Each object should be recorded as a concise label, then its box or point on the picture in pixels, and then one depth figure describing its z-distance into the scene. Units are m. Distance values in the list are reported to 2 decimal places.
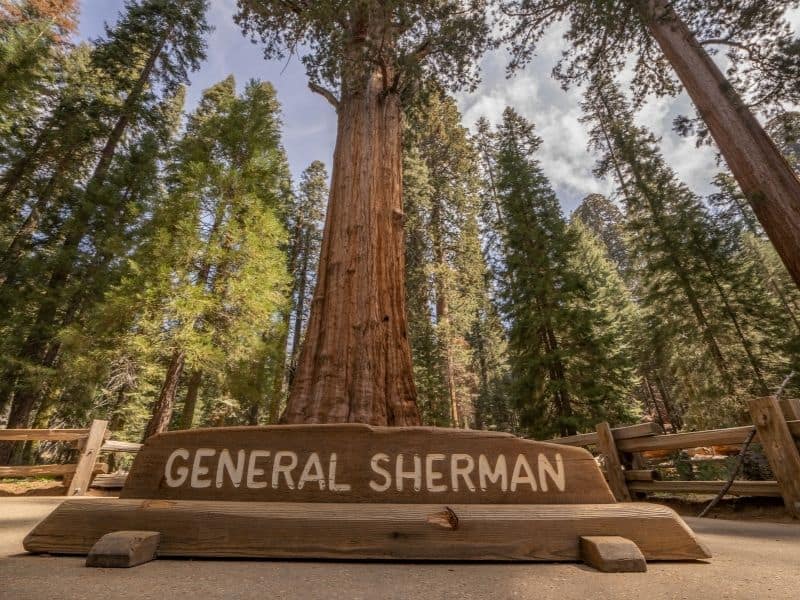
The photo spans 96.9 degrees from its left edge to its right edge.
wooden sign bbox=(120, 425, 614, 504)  1.92
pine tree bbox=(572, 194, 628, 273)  37.88
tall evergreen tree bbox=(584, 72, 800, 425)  12.70
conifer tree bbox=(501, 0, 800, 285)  6.14
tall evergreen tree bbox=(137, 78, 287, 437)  9.09
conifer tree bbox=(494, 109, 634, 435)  11.45
